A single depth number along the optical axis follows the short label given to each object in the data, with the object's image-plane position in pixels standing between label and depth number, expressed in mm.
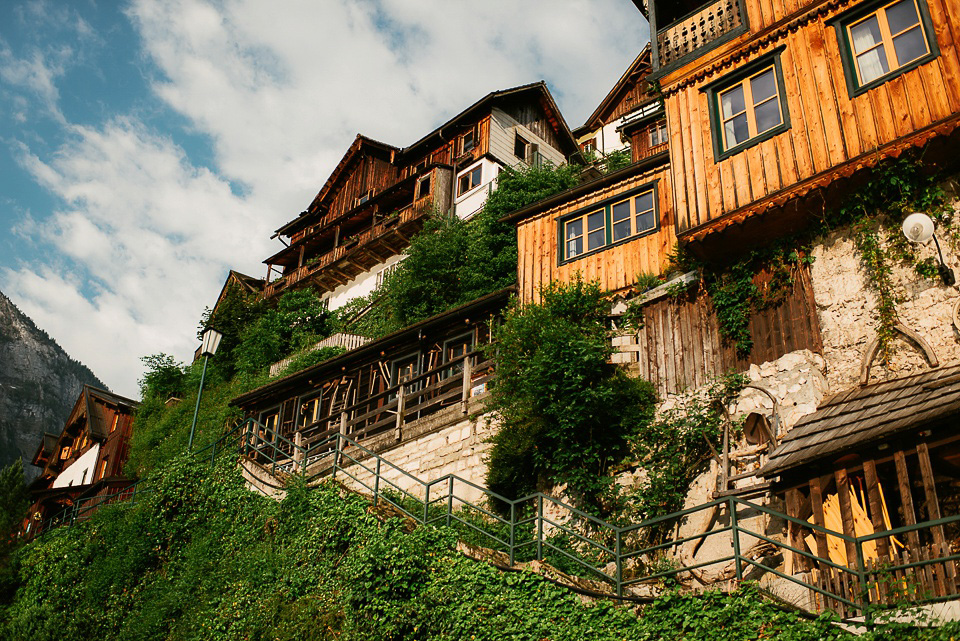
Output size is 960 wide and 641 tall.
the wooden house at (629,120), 31344
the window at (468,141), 36656
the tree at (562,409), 14344
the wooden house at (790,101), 12844
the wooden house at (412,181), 35438
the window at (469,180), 35438
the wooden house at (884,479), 8938
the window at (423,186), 36438
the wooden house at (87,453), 31750
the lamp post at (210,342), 22039
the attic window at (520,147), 36938
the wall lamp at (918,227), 11484
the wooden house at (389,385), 18688
